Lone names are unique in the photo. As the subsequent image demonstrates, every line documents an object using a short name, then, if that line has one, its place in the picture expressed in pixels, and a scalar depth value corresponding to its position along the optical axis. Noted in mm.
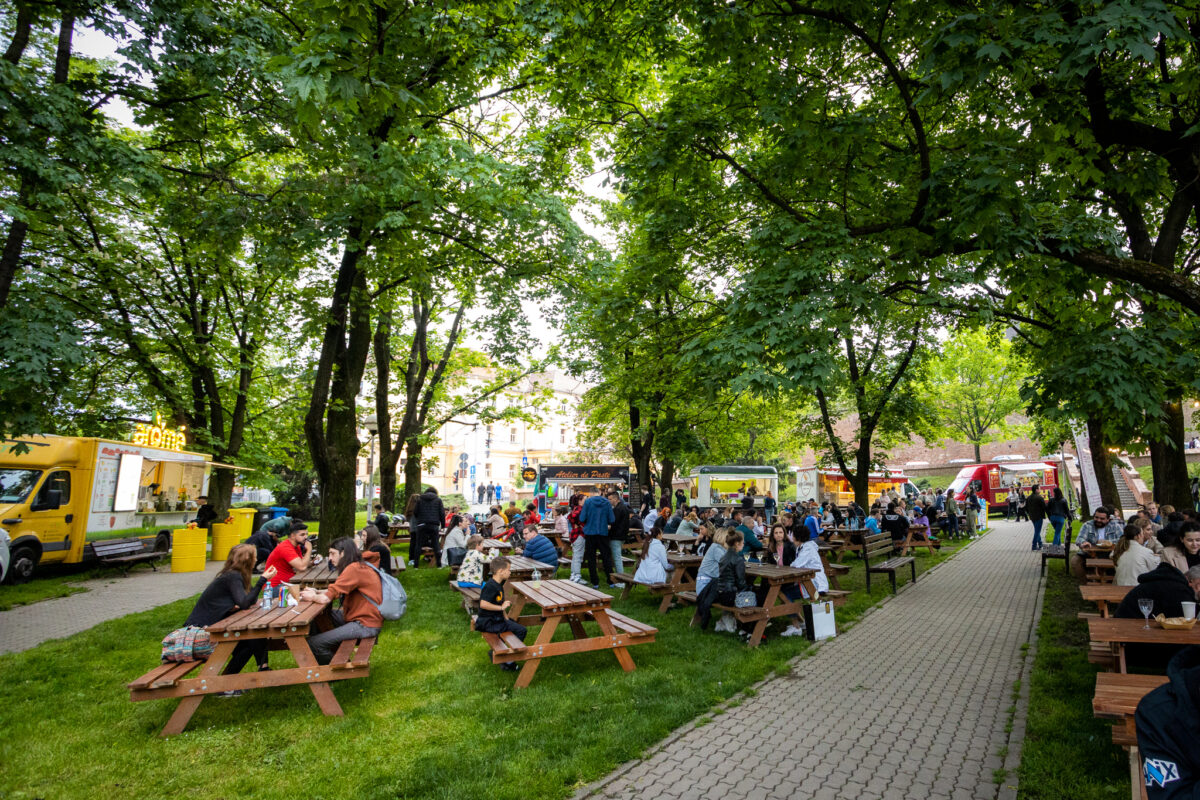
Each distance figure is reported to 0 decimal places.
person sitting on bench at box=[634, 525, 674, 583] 10094
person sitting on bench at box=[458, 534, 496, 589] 9039
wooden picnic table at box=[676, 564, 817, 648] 7715
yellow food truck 12961
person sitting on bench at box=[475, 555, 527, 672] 6582
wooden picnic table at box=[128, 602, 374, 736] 4938
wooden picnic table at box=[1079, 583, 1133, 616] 6582
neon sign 19312
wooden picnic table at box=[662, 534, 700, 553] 12547
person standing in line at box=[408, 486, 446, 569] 14172
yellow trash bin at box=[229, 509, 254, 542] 17625
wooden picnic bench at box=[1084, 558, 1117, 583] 9211
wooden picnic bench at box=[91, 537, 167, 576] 13797
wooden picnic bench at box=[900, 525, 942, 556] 15647
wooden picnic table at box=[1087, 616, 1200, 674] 4684
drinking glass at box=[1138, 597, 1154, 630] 5387
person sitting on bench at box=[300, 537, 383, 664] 5836
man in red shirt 8359
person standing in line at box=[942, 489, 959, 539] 22266
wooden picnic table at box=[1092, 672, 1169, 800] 3439
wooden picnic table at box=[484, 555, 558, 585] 9172
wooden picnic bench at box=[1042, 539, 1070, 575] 12987
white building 58531
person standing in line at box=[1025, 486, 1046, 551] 17703
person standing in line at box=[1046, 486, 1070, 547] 15555
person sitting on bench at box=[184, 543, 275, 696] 5723
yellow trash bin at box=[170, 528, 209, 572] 15000
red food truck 32906
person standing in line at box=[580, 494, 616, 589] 11266
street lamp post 18203
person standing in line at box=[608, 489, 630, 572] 11586
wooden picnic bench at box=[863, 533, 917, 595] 11212
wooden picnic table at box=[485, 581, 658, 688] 6047
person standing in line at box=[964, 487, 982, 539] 23328
